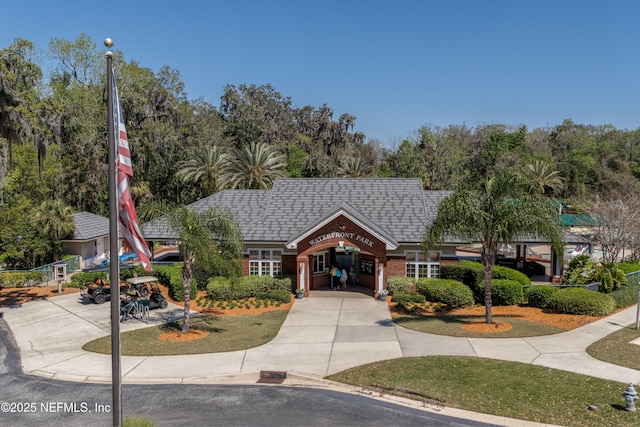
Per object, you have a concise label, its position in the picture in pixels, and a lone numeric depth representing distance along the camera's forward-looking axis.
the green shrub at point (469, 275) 25.73
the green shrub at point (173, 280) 26.59
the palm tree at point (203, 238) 19.61
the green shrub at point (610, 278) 24.47
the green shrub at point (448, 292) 24.83
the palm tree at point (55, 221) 34.00
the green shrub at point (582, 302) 22.47
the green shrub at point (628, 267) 27.81
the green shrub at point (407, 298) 24.84
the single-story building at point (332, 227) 27.95
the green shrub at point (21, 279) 29.98
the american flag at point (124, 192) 9.79
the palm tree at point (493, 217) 19.91
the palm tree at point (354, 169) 57.84
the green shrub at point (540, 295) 23.92
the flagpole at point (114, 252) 9.38
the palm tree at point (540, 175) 55.50
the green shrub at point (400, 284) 27.38
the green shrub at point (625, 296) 24.11
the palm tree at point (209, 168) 47.62
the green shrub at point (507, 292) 24.72
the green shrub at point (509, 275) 25.95
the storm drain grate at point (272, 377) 15.45
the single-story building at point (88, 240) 36.34
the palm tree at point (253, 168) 47.00
